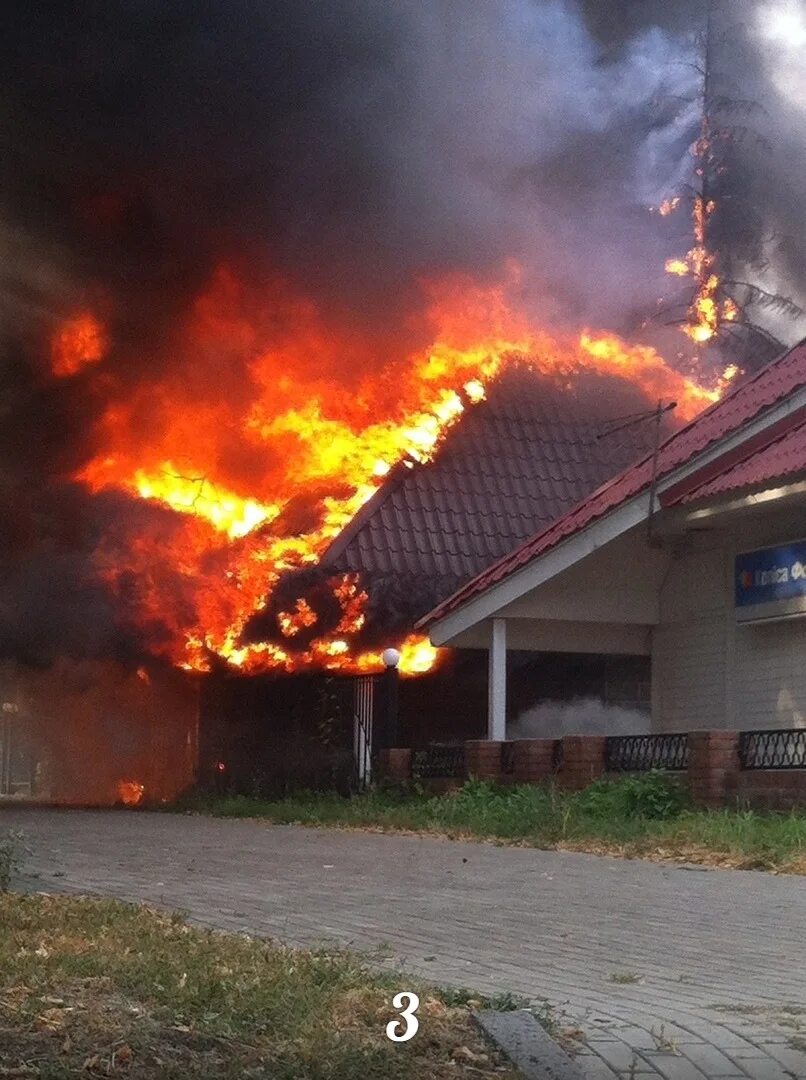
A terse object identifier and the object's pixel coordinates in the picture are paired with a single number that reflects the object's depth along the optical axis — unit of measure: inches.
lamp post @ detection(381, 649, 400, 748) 832.9
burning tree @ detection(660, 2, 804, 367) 1259.8
